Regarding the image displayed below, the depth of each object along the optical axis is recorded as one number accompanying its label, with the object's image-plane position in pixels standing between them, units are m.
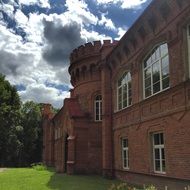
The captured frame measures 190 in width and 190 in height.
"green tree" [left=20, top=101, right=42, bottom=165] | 38.97
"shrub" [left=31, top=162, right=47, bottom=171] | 23.46
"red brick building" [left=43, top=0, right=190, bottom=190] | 8.92
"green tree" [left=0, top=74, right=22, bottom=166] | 27.82
